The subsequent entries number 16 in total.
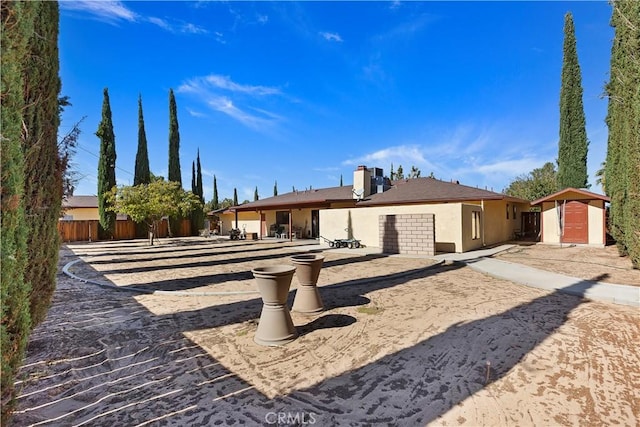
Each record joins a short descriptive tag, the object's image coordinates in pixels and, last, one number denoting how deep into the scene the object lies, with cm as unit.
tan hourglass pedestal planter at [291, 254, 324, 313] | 570
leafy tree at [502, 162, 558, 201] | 3141
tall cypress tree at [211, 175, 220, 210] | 4577
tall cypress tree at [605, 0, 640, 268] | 551
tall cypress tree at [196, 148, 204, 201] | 3794
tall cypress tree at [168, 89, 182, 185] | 3225
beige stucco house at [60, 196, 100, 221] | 3266
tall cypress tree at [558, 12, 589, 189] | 2130
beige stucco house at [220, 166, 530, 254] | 1418
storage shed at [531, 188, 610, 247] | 1620
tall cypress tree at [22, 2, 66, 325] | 313
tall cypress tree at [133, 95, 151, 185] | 3008
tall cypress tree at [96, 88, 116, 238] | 2650
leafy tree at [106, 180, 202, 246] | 2033
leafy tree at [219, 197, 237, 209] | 5040
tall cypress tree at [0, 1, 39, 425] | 183
